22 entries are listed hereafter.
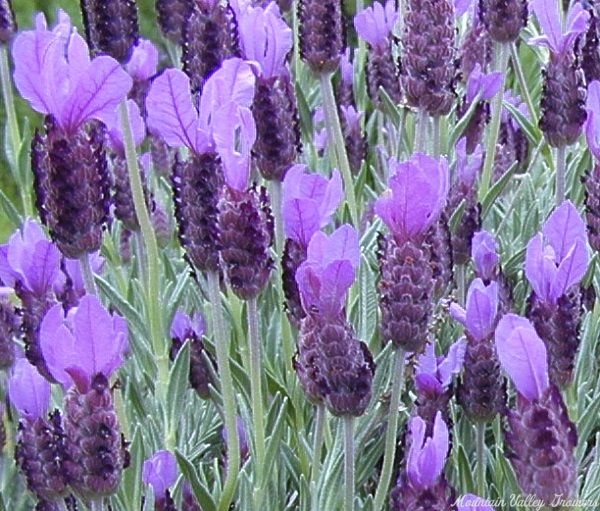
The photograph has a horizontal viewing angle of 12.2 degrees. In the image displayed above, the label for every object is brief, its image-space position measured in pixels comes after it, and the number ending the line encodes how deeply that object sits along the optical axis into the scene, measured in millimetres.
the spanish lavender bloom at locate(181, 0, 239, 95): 667
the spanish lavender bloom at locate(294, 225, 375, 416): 569
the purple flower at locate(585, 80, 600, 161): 617
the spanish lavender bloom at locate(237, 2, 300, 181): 629
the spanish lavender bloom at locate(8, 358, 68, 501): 601
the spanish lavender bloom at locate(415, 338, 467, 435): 620
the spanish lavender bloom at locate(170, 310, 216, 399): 684
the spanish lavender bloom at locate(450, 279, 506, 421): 606
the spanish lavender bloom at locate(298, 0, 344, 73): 690
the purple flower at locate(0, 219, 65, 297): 624
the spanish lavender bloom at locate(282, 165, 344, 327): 589
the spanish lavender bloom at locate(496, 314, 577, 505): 553
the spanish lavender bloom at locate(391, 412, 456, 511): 578
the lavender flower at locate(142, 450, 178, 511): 629
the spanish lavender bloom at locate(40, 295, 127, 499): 575
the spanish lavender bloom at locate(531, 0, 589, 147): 664
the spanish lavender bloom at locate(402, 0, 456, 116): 665
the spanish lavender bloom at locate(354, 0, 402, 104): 772
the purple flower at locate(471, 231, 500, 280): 639
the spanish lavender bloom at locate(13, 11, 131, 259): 590
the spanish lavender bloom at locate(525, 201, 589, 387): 585
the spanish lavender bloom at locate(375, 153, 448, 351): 576
